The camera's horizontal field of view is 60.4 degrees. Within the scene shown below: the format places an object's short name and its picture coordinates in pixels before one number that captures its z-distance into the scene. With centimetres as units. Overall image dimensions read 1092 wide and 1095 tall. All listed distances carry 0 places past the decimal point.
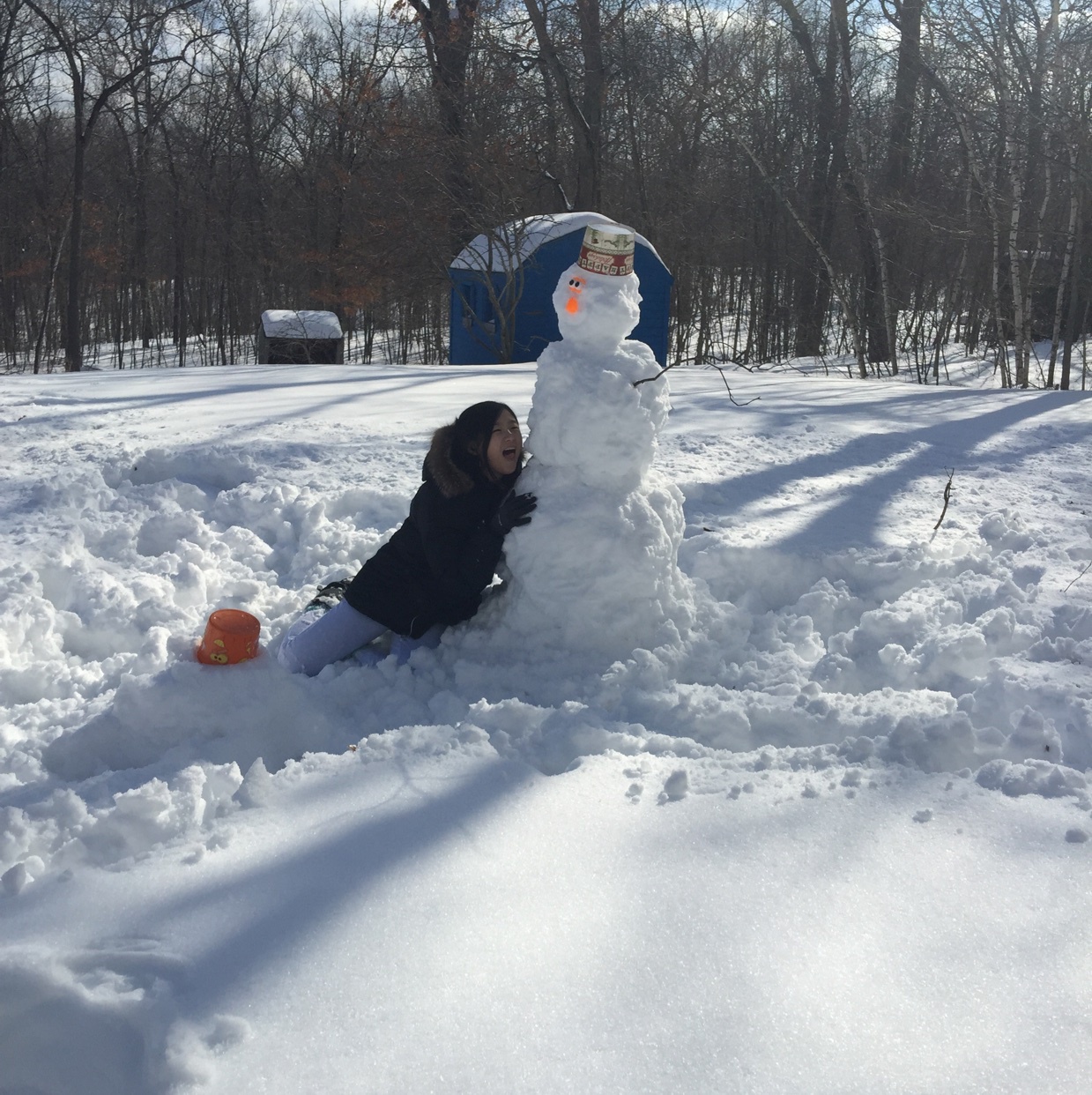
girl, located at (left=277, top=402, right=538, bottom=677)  334
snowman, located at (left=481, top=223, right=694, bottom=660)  328
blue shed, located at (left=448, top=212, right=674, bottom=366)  1085
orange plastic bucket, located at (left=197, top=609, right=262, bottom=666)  324
